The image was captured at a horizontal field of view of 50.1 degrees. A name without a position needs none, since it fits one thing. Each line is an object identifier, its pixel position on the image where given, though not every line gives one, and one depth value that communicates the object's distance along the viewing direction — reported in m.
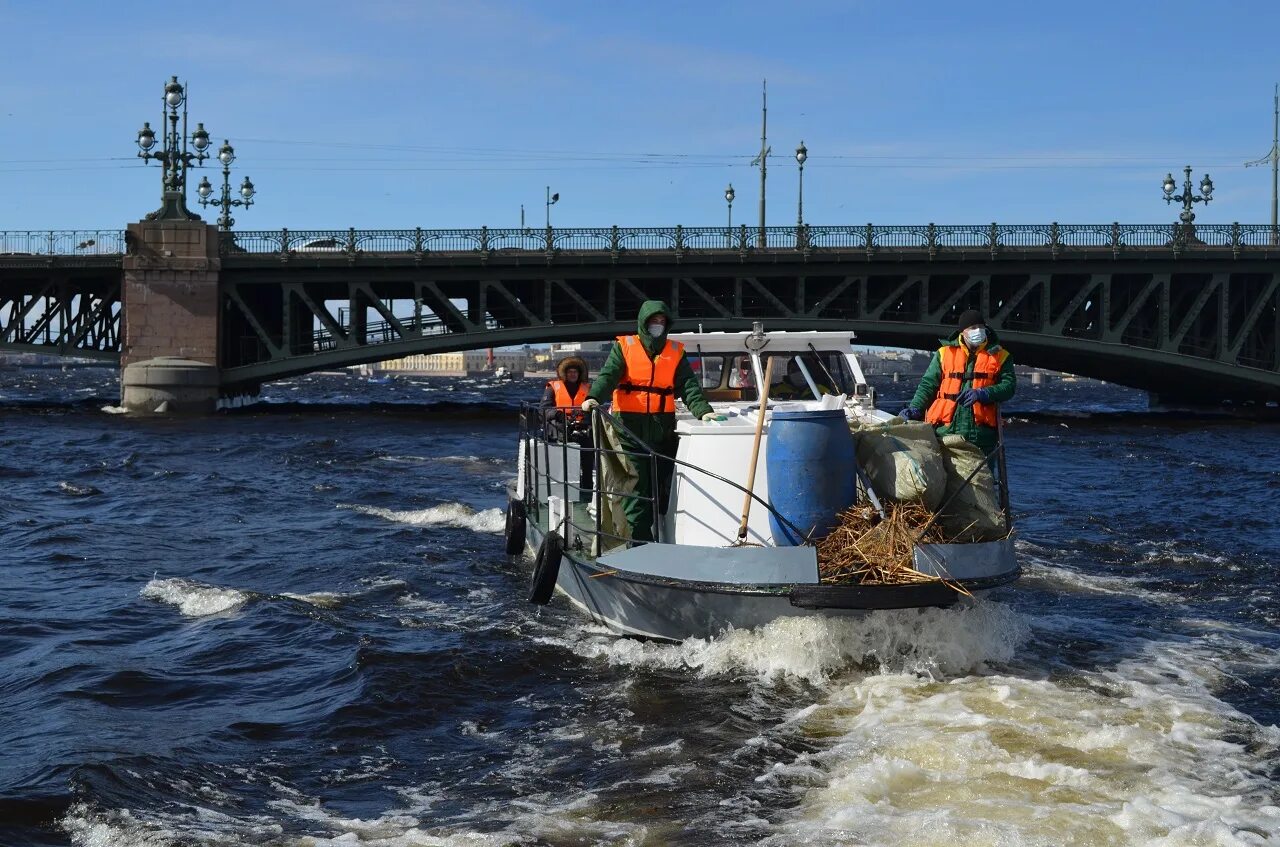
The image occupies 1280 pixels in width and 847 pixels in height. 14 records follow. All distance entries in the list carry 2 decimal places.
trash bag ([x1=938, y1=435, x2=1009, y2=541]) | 10.62
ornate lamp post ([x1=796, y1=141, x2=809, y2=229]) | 54.75
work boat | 9.94
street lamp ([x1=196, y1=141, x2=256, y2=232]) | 54.56
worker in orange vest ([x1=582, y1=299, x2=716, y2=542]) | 11.52
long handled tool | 9.97
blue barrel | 10.05
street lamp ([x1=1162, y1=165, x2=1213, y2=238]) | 54.12
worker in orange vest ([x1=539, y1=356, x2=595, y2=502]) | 13.15
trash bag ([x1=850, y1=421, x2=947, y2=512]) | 10.30
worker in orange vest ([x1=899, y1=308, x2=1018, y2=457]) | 11.81
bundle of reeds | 9.88
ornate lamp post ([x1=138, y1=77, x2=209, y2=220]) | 45.94
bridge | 46.94
